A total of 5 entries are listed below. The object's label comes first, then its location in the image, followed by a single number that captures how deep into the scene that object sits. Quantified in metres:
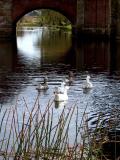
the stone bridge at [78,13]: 48.50
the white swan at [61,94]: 16.50
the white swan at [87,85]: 18.96
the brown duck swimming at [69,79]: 20.17
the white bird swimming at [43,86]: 18.47
